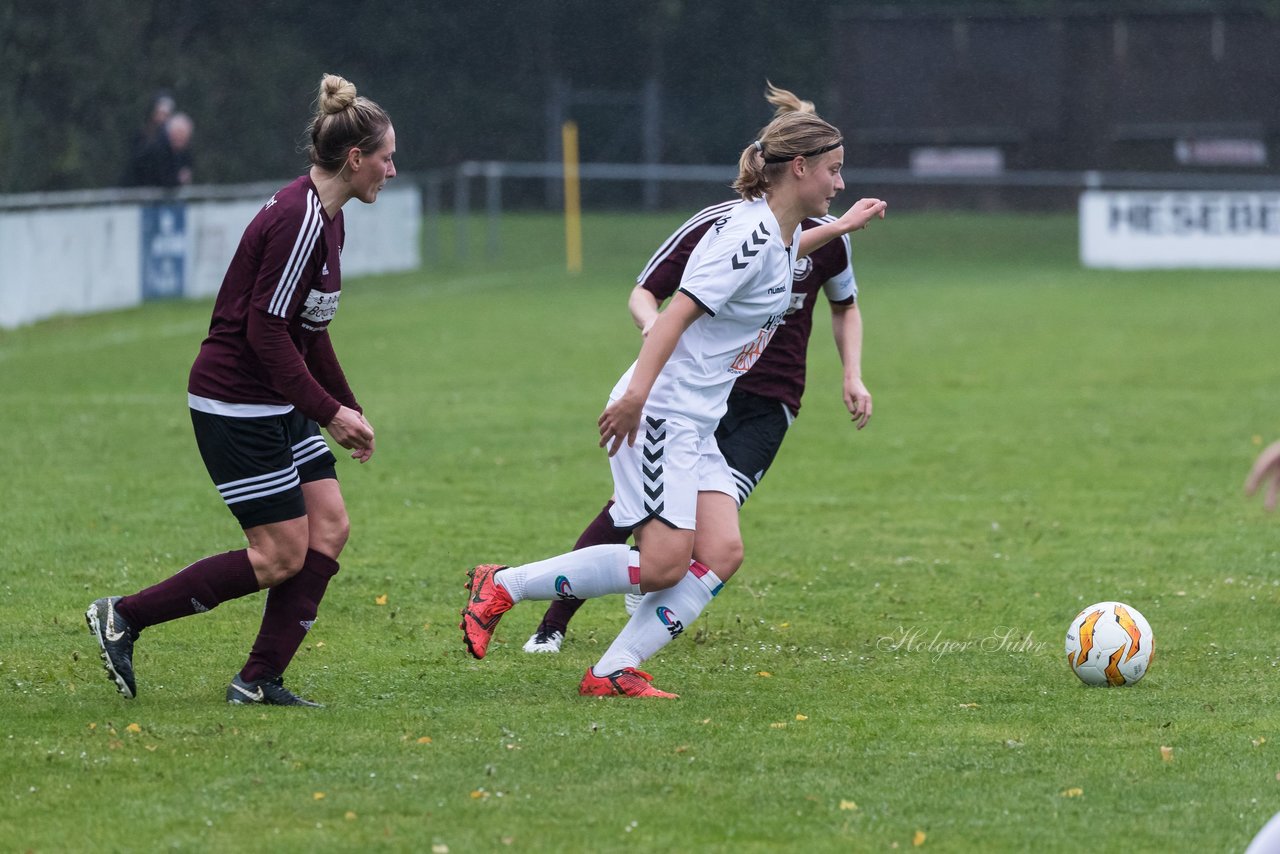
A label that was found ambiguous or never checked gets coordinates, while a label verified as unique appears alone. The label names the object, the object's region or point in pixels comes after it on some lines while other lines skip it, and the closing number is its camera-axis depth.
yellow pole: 61.81
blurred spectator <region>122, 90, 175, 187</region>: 44.16
